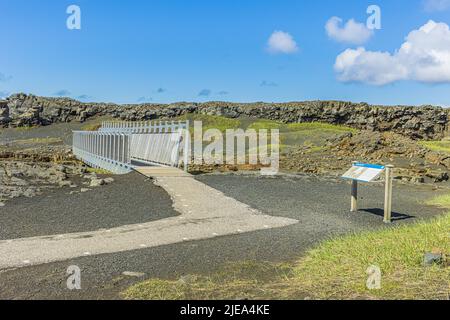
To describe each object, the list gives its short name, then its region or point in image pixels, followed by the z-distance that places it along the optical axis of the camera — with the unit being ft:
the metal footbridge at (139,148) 76.74
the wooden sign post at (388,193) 37.78
